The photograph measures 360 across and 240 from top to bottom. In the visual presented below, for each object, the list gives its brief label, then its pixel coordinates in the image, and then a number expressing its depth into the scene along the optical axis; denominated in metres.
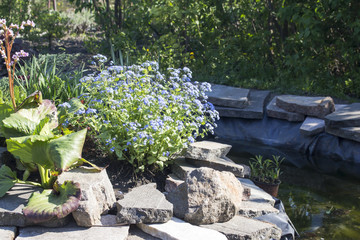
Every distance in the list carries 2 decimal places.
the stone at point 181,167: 3.57
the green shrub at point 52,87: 4.36
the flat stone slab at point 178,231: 2.80
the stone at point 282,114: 6.29
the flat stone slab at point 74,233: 2.70
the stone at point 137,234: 2.86
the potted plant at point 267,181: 4.11
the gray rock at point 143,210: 2.85
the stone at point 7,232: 2.68
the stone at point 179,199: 3.12
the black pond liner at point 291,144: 5.70
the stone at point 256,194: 3.68
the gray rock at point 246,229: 3.01
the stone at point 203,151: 3.70
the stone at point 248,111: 6.46
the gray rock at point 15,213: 2.80
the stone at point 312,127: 5.87
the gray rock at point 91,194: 2.81
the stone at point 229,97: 6.51
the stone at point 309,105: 6.08
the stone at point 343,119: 5.66
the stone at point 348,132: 5.57
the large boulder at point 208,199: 3.08
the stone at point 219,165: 3.79
